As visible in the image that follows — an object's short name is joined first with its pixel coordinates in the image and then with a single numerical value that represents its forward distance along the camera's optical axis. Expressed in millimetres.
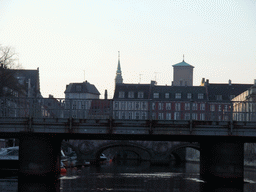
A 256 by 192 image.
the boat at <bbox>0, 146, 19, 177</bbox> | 62438
